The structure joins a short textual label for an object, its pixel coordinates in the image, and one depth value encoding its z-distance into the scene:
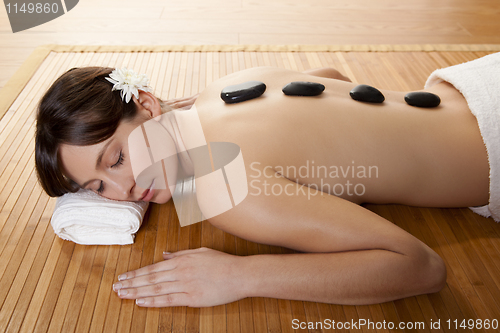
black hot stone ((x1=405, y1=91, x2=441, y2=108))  1.19
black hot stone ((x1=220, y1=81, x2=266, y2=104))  1.17
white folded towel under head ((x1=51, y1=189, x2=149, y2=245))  1.15
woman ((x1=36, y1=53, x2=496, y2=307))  0.97
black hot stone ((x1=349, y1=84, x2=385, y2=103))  1.18
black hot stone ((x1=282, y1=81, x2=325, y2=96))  1.17
